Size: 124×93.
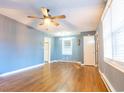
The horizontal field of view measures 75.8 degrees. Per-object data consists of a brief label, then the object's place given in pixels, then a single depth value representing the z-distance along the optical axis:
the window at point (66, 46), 7.18
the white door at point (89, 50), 5.56
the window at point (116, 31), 1.43
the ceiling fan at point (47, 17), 2.45
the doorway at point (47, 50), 6.84
